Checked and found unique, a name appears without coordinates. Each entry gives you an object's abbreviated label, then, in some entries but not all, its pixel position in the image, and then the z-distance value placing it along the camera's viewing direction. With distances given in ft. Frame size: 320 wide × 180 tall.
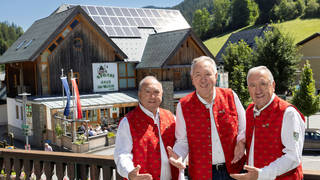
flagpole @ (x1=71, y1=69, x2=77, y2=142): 61.06
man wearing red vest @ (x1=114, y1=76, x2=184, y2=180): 11.14
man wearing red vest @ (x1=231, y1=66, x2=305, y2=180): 9.68
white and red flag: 60.03
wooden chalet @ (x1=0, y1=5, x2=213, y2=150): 70.90
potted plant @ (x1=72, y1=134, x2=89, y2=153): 59.93
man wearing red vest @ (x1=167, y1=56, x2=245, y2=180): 11.27
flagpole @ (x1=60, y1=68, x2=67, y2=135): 64.87
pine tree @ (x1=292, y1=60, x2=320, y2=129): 69.72
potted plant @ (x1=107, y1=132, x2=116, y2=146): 65.57
